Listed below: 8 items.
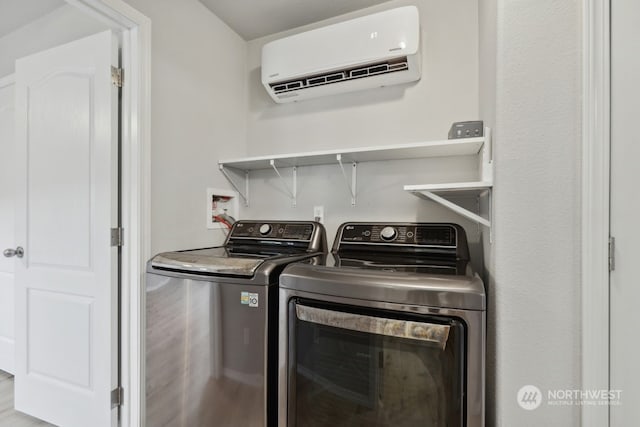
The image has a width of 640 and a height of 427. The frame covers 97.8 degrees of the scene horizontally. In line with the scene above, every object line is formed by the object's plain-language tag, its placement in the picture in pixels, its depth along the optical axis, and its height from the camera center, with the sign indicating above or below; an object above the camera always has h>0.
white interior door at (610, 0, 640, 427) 0.67 +0.02
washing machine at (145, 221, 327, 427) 1.14 -0.55
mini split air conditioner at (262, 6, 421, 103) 1.54 +0.93
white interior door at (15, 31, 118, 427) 1.44 -0.12
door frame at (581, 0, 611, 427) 0.76 +0.02
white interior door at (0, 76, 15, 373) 2.19 -0.07
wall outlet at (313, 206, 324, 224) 1.93 -0.01
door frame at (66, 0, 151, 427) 1.42 +0.07
